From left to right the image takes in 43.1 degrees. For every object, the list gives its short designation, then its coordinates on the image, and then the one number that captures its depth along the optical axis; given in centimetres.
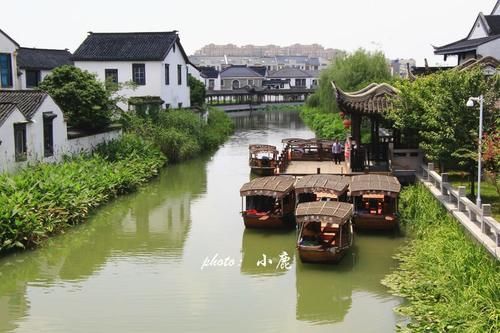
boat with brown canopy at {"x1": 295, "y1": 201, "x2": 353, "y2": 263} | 1467
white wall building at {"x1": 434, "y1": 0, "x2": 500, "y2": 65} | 2953
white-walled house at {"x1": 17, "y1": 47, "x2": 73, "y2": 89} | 3919
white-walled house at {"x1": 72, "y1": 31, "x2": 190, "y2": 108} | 3750
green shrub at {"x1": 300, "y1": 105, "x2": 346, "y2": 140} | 3900
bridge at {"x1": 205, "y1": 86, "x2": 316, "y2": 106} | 8074
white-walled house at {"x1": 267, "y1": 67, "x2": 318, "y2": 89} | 11300
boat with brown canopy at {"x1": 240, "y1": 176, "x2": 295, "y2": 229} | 1811
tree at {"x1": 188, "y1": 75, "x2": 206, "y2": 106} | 5000
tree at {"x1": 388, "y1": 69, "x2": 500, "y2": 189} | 1745
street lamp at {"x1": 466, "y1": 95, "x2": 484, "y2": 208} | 1475
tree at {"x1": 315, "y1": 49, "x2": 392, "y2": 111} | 4425
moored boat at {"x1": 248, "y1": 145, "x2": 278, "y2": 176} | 2761
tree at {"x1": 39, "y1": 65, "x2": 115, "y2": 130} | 2641
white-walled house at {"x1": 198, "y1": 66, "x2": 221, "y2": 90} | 10206
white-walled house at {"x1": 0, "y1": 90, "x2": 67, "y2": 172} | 2036
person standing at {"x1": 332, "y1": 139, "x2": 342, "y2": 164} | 2598
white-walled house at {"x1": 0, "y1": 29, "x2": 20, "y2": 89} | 2800
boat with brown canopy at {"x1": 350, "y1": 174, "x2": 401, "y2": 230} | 1741
